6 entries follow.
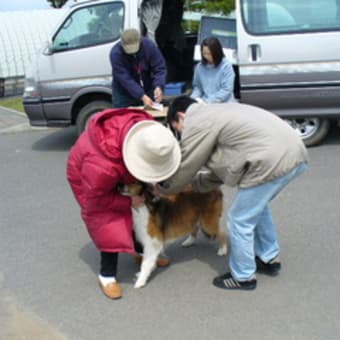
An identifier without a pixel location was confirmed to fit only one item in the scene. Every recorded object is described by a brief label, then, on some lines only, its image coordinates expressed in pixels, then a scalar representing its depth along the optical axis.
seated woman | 6.35
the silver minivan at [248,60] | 6.57
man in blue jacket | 6.06
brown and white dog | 3.62
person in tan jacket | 3.13
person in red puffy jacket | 3.17
